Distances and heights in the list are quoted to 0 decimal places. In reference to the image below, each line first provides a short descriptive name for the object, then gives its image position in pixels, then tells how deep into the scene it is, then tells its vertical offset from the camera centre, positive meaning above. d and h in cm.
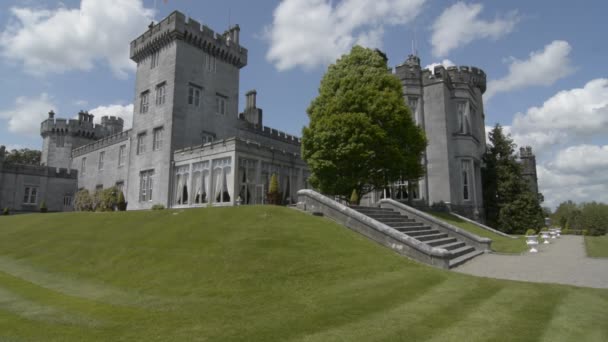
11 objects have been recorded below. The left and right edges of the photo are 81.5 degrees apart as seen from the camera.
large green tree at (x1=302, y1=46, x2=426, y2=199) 2423 +535
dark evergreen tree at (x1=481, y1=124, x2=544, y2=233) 3278 +178
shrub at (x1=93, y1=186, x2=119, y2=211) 3206 +99
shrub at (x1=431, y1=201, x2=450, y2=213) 3156 +31
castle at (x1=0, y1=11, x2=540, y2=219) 2884 +736
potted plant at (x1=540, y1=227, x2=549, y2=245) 2242 -185
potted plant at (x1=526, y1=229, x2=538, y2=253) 1750 -156
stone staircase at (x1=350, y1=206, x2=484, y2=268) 1538 -112
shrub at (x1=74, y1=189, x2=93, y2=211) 3750 +91
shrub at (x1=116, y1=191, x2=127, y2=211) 2821 +44
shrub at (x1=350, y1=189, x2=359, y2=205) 2195 +76
